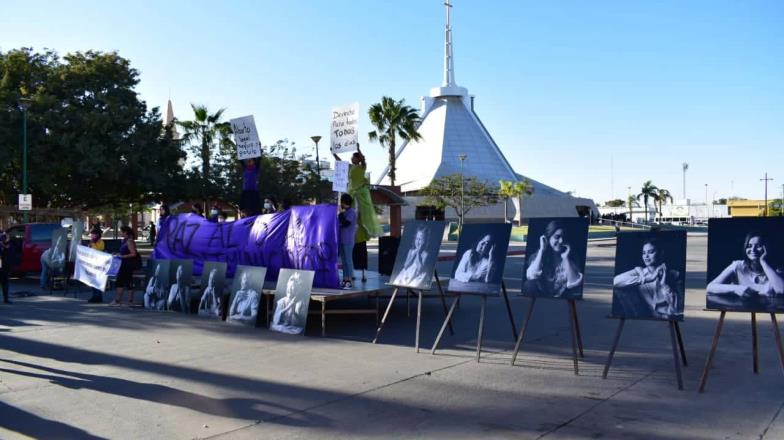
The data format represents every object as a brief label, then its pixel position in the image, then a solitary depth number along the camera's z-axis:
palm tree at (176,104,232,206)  38.34
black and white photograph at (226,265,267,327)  11.09
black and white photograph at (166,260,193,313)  12.88
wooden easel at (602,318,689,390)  6.77
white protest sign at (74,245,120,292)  14.07
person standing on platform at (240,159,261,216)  14.96
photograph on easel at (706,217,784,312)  6.87
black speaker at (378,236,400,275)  13.77
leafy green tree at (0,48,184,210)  30.55
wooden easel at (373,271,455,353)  9.02
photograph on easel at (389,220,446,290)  9.35
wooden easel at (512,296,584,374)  7.55
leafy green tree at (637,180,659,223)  126.09
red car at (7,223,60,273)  19.52
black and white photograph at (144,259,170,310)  13.42
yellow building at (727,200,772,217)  122.81
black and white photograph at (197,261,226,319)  12.04
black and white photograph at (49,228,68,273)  16.64
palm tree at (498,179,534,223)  68.56
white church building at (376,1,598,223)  90.38
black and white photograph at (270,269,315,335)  10.30
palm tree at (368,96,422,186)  52.50
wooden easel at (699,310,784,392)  6.74
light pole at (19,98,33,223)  28.05
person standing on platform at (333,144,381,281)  12.17
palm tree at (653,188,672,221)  126.61
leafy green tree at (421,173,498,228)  65.62
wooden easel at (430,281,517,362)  8.16
